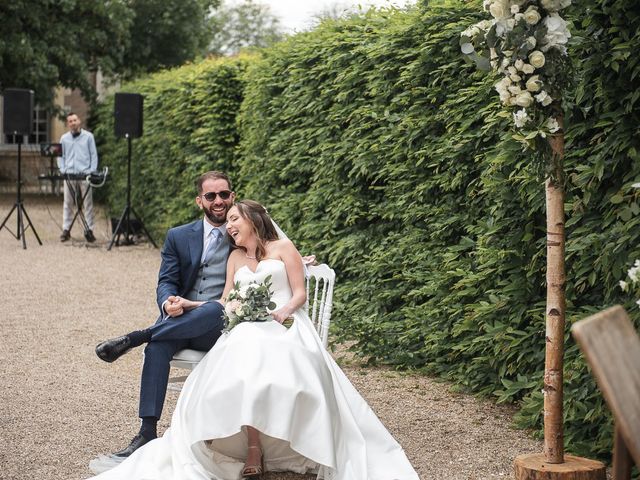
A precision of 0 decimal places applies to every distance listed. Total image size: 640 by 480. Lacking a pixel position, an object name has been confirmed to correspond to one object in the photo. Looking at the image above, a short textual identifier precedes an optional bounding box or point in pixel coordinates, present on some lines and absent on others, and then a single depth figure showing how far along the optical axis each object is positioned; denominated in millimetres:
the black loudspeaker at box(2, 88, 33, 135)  15875
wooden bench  2412
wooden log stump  4418
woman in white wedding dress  4520
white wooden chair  5297
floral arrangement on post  4309
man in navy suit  5148
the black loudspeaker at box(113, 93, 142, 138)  15156
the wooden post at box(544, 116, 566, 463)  4457
